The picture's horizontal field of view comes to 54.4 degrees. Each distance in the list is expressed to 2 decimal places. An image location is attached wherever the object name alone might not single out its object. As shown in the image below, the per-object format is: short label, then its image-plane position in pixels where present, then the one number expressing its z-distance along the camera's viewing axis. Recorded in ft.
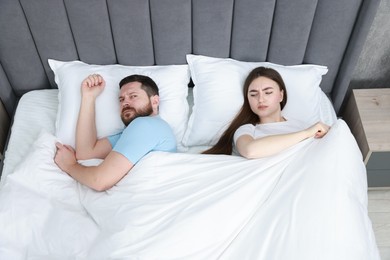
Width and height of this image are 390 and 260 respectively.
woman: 5.15
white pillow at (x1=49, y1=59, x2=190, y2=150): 6.03
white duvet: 4.38
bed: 4.47
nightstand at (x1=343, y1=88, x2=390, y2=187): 6.50
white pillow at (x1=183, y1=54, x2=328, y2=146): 6.20
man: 5.01
